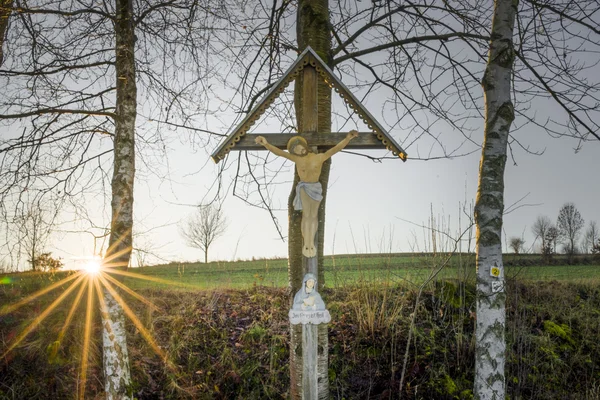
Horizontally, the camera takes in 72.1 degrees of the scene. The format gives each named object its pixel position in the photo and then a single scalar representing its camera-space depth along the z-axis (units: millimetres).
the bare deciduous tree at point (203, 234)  25862
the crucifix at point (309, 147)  3422
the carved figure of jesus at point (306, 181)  3467
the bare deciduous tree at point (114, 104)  5020
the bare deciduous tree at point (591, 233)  37394
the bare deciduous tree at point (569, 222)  34450
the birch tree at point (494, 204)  4473
